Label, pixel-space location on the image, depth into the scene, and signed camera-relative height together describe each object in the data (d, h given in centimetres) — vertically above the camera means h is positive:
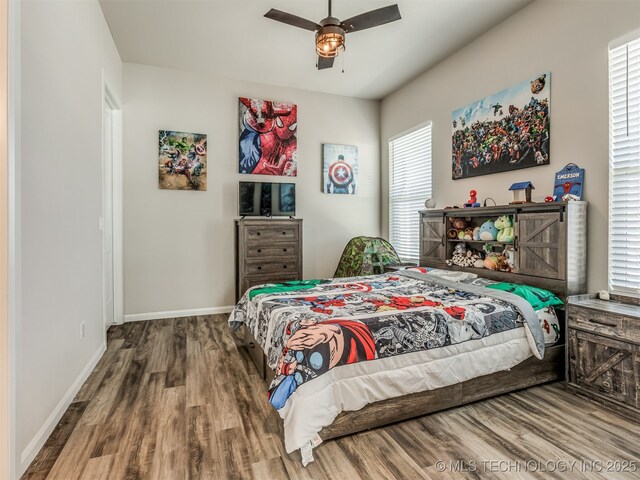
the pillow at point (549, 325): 255 -67
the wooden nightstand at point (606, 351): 209 -75
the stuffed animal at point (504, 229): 323 +6
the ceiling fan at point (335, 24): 259 +163
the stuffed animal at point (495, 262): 334 -26
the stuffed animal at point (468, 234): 369 +2
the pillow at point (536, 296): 260 -46
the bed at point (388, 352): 178 -71
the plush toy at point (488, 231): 340 +4
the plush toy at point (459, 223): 385 +14
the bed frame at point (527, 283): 200 -41
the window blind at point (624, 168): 248 +50
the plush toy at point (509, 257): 322 -21
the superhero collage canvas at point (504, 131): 312 +106
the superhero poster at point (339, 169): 529 +104
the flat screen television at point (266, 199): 464 +50
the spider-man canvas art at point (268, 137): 480 +139
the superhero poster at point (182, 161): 444 +98
